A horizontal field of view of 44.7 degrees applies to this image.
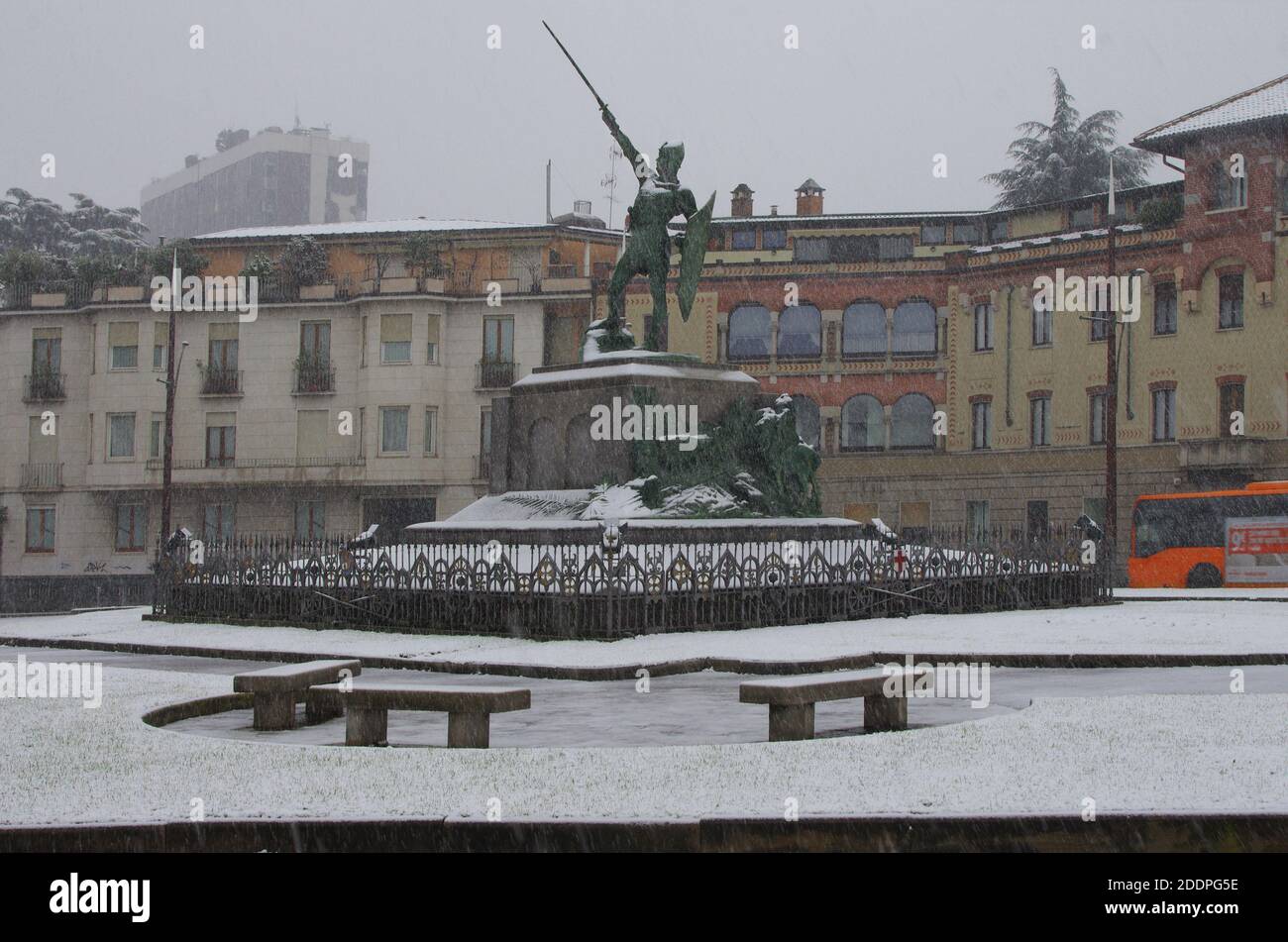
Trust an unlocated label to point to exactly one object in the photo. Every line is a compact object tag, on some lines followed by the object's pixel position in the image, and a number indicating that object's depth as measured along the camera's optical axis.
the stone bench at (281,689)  10.67
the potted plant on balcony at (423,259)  55.78
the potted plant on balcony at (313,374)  54.97
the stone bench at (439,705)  9.34
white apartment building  54.03
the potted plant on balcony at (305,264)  56.47
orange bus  36.09
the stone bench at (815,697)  9.62
